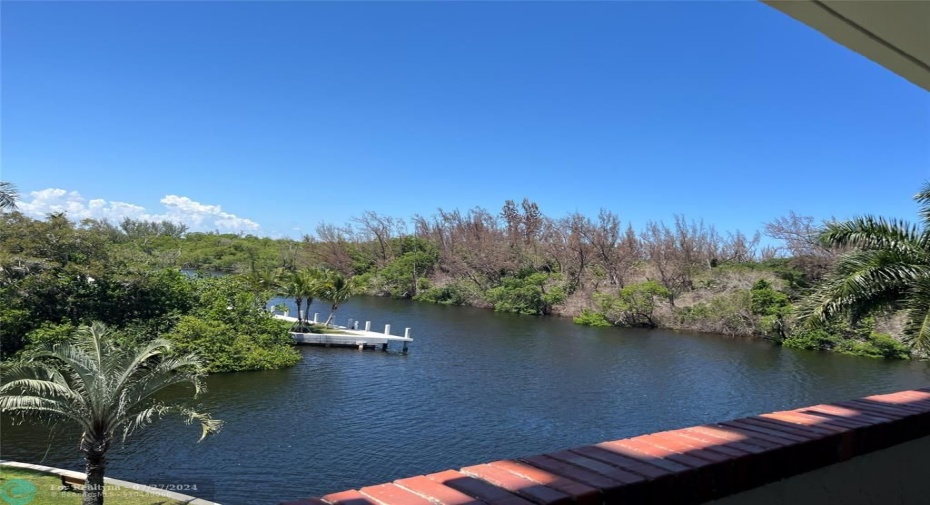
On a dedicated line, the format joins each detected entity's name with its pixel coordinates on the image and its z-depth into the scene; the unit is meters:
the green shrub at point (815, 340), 25.45
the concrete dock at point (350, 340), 22.59
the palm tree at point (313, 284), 23.97
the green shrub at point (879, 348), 23.83
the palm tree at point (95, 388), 8.34
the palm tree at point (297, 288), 23.92
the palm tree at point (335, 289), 24.84
